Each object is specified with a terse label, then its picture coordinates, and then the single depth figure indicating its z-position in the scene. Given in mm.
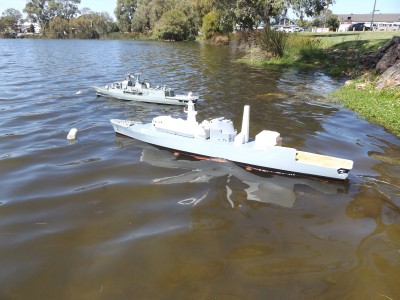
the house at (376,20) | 106094
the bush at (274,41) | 41656
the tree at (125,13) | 137875
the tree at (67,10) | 149875
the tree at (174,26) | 100375
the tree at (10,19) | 141625
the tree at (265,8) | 39656
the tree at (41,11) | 145000
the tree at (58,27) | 133875
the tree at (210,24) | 83869
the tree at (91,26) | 135750
